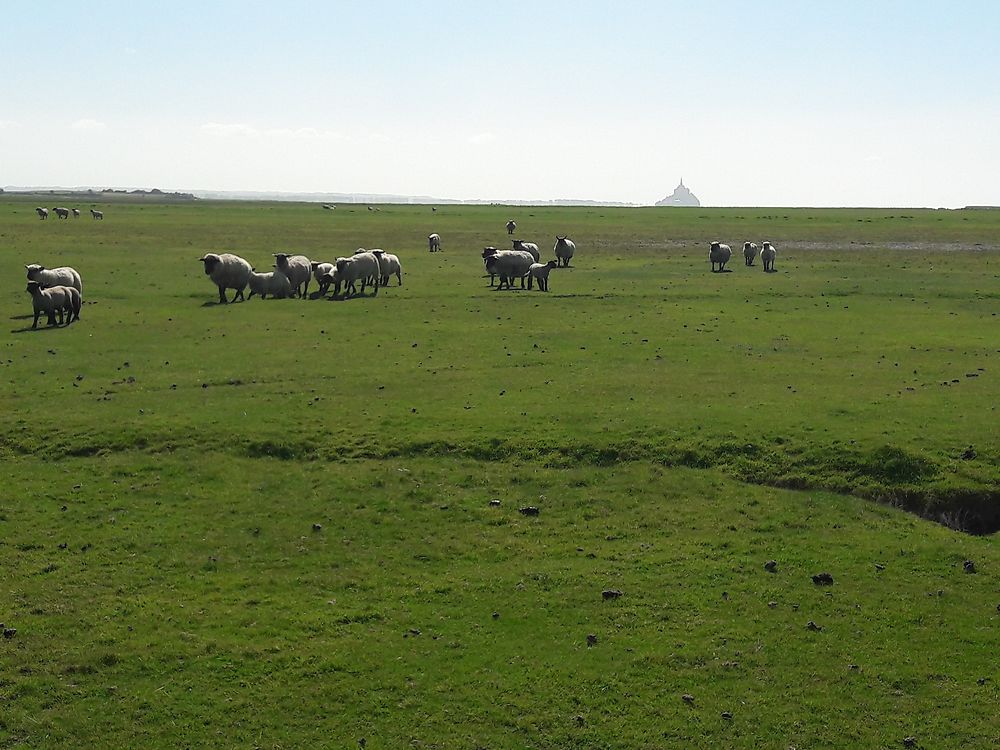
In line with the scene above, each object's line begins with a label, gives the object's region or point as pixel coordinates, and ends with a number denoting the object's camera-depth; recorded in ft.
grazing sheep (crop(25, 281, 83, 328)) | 95.35
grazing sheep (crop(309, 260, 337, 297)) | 127.34
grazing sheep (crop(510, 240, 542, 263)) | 163.63
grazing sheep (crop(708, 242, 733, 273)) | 163.94
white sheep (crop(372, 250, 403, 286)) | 136.26
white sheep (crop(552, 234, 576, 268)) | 167.32
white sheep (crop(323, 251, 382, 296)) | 127.13
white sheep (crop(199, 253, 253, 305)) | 116.37
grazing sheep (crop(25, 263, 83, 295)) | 108.27
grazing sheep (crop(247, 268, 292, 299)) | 120.67
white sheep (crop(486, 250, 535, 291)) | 135.97
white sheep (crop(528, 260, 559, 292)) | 132.26
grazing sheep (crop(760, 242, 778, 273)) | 162.50
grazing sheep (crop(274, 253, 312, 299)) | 124.77
